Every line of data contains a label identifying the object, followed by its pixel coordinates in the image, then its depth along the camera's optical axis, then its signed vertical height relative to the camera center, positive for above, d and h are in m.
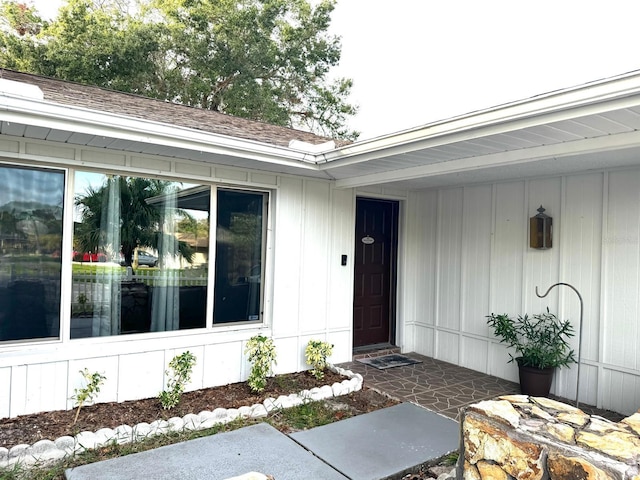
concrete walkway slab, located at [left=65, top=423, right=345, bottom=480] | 2.79 -1.57
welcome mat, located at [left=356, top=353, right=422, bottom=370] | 5.51 -1.58
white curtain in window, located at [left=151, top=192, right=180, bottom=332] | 4.25 -0.42
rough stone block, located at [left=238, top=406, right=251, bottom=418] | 3.79 -1.56
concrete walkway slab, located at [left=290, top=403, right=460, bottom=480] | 3.02 -1.59
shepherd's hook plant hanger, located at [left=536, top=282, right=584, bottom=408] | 4.09 -0.57
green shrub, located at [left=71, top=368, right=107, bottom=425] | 3.51 -1.31
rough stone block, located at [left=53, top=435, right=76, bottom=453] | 3.04 -1.52
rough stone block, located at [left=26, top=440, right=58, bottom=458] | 2.95 -1.51
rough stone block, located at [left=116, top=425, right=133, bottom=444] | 3.27 -1.55
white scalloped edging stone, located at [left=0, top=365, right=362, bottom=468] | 2.94 -1.54
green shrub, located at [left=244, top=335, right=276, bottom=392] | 4.25 -1.22
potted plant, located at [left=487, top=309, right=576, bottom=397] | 4.36 -1.06
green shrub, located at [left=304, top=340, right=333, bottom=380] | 4.80 -1.30
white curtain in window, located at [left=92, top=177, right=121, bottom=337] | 3.92 -0.38
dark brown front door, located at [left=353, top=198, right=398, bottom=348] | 6.04 -0.42
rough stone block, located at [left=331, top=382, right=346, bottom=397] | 4.41 -1.55
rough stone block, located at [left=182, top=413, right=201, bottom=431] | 3.53 -1.55
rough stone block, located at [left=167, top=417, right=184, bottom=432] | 3.48 -1.55
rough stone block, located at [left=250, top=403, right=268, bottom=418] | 3.85 -1.57
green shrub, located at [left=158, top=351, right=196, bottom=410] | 3.81 -1.34
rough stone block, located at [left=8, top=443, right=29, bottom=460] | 2.90 -1.51
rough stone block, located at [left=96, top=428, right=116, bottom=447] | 3.18 -1.53
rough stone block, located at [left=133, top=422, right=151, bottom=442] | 3.33 -1.55
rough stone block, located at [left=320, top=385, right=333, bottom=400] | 4.33 -1.55
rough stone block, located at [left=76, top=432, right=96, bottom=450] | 3.11 -1.53
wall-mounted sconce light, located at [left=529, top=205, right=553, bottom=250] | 4.66 +0.20
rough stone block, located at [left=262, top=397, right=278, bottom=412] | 3.95 -1.55
